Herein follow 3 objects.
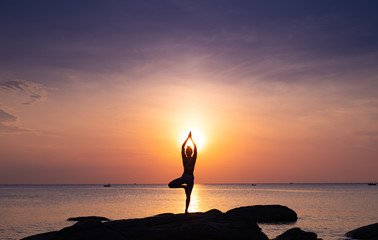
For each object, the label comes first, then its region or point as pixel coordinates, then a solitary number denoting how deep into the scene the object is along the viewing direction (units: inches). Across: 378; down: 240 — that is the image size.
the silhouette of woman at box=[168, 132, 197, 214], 769.6
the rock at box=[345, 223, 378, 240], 1268.5
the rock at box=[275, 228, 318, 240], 1201.4
